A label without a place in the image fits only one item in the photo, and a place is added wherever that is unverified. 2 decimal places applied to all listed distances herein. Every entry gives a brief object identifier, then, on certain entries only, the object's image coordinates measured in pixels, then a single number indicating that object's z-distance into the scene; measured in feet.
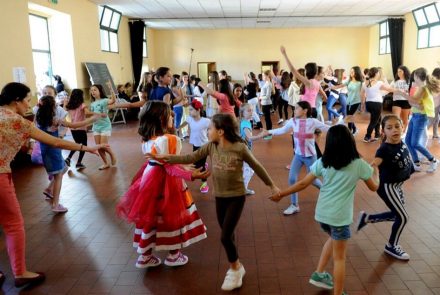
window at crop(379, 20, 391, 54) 53.88
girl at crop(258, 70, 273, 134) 31.26
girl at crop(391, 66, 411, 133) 24.53
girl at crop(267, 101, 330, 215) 12.85
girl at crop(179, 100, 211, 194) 16.02
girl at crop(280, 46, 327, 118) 18.44
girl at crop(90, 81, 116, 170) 20.76
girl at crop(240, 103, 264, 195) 14.56
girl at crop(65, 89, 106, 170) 20.00
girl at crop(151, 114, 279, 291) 8.64
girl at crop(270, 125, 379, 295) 7.73
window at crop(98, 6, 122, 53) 41.17
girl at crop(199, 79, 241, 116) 18.06
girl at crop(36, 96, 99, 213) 14.03
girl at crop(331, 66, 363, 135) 26.94
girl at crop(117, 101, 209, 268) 9.36
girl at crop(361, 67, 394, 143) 25.55
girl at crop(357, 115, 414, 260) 9.77
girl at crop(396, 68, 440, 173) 17.19
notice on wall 24.29
